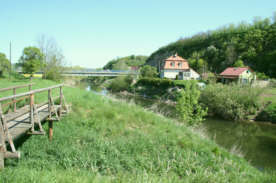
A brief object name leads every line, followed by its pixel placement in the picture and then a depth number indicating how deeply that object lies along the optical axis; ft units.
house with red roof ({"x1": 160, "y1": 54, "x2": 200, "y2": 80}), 192.85
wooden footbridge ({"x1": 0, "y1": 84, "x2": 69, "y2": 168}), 13.06
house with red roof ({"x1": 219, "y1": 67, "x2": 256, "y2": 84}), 137.18
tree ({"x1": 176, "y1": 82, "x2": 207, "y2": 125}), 56.59
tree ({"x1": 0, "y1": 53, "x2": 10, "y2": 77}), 105.60
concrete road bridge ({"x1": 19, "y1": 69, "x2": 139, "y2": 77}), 194.29
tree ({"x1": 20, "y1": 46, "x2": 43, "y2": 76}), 89.04
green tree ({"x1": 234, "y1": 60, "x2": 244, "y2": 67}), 177.09
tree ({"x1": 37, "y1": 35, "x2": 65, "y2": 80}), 100.48
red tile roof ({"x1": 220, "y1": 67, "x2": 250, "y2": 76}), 140.01
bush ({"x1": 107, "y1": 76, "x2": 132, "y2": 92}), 183.32
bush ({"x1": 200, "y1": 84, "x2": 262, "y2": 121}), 86.38
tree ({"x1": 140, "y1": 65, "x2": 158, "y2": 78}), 193.70
